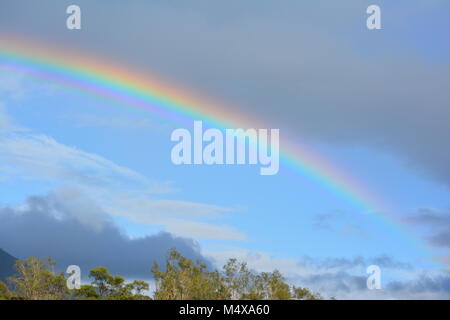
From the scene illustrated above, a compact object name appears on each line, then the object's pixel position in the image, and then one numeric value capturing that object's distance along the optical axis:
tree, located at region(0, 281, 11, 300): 85.81
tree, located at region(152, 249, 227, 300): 85.12
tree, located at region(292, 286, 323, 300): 86.94
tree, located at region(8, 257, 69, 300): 90.12
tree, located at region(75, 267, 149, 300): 92.31
